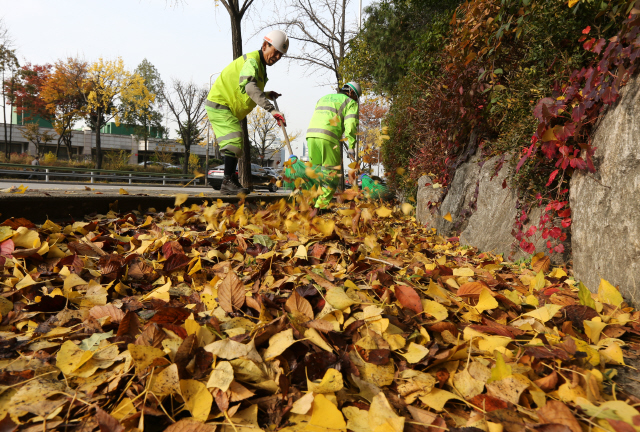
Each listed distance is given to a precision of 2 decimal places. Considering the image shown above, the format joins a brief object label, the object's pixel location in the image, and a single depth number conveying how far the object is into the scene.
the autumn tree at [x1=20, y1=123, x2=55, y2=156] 29.47
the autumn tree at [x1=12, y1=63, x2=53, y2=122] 29.70
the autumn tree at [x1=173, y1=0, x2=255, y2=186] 6.65
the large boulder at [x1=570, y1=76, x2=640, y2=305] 1.63
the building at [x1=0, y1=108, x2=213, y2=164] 40.88
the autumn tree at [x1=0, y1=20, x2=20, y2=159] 26.02
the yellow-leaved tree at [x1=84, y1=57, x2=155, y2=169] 26.68
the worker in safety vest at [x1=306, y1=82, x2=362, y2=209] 5.00
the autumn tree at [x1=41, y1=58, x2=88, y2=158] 27.83
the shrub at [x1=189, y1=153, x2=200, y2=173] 36.03
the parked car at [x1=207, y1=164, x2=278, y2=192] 21.58
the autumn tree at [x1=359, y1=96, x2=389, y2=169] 35.59
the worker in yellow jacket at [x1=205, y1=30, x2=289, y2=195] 4.19
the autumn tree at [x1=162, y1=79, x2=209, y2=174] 31.89
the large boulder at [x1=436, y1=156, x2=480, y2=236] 3.53
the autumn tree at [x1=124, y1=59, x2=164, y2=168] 39.17
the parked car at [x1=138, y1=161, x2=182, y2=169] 33.12
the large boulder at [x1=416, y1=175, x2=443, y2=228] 4.38
